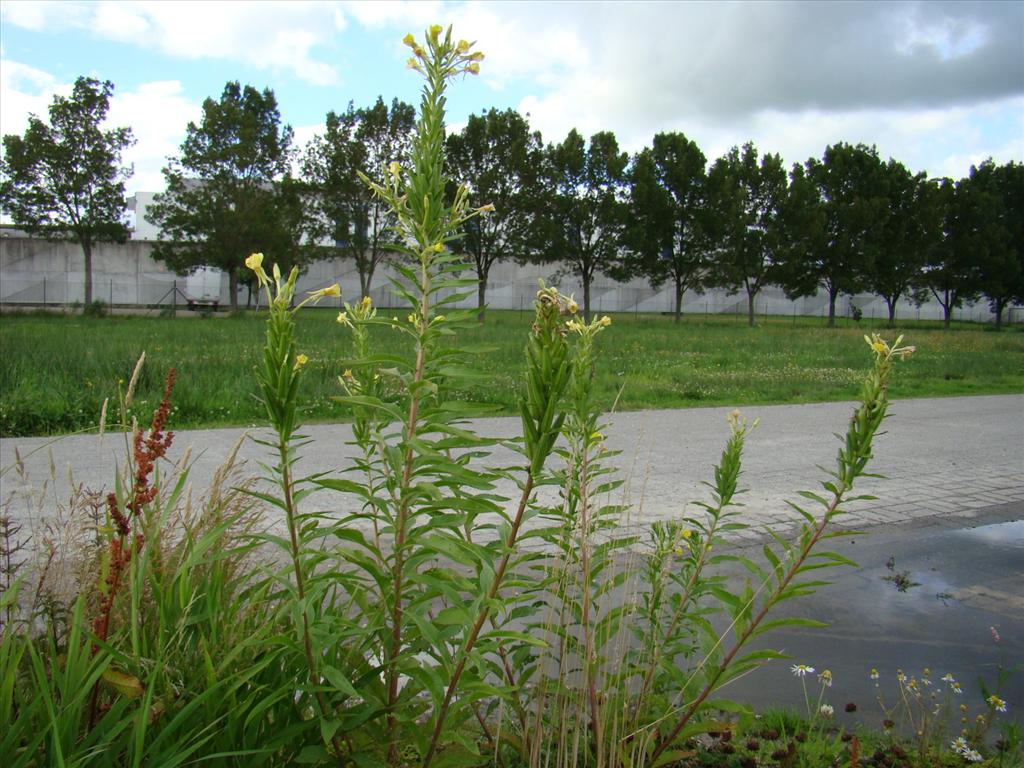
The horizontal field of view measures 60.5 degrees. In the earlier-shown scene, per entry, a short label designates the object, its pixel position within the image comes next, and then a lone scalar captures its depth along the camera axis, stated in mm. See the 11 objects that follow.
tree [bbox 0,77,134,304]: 35531
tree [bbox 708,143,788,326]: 47719
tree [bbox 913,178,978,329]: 53156
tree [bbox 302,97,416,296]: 43000
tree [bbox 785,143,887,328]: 50422
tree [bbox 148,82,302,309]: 39219
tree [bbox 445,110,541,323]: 43750
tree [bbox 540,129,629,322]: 45500
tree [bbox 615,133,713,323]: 47188
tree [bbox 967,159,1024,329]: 53219
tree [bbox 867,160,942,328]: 51875
